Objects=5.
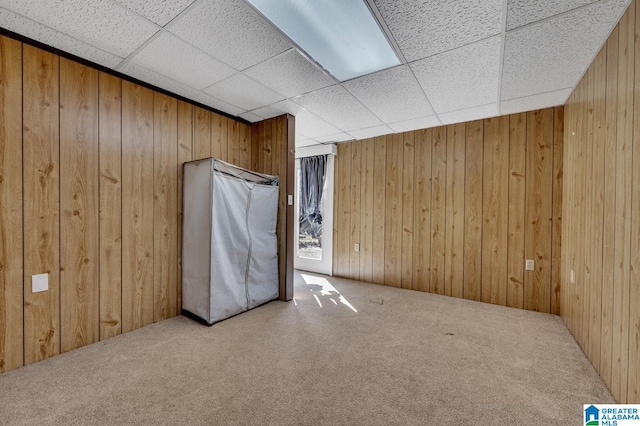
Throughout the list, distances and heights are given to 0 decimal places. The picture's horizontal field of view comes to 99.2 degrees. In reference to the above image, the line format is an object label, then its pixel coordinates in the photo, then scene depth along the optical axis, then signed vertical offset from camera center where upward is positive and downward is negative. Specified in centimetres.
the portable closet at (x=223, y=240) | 253 -30
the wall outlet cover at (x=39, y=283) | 188 -52
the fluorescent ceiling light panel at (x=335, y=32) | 154 +115
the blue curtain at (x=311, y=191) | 468 +35
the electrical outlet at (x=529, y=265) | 299 -57
